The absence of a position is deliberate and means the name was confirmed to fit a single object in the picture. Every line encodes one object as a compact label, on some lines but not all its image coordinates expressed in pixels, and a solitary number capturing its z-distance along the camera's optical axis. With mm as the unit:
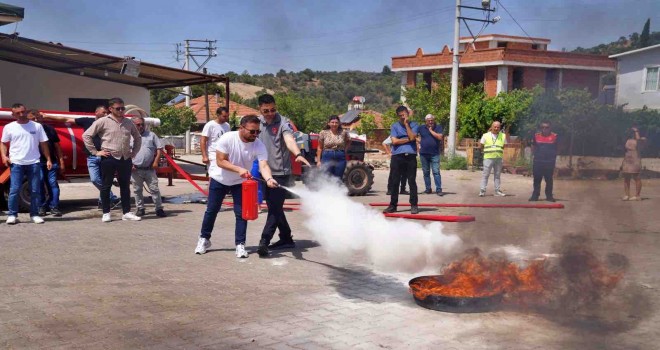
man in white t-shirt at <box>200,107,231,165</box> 10617
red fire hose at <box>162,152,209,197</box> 12352
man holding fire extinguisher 7312
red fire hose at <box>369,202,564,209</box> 11836
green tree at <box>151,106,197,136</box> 38125
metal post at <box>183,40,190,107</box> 44188
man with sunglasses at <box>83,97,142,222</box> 9789
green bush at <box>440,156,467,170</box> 24859
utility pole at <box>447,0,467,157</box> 26422
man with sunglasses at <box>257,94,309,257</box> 7840
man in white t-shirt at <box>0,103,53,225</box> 9719
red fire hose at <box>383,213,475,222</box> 10281
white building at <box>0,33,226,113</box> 16406
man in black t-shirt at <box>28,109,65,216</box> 10805
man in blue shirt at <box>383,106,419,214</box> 10867
